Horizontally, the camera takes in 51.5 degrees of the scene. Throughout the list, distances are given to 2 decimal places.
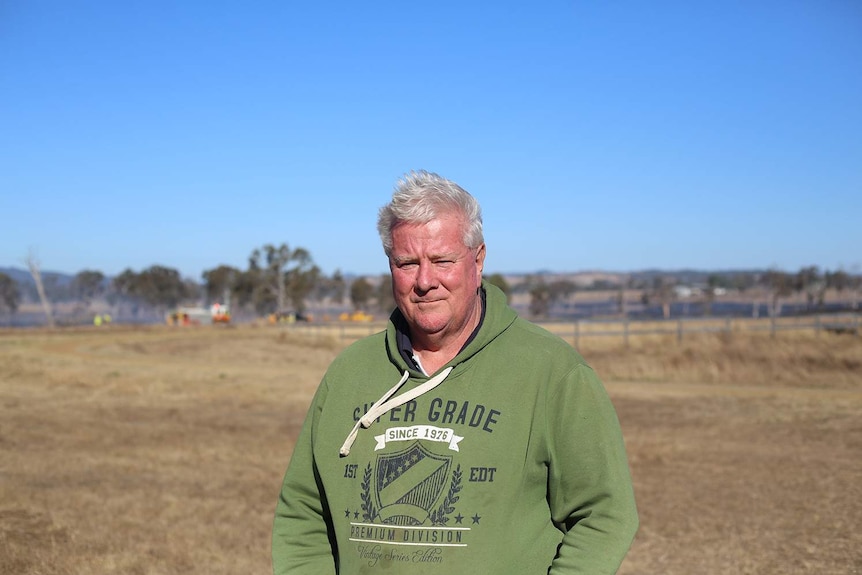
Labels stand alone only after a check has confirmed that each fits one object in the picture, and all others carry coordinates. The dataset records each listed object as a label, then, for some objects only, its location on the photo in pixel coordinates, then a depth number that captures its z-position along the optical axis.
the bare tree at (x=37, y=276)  72.54
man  2.34
